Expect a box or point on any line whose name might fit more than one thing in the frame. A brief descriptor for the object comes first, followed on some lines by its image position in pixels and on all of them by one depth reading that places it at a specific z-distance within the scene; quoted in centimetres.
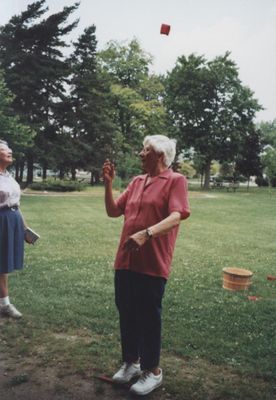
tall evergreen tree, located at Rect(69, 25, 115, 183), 3344
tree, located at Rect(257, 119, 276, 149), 4653
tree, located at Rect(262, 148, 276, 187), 3506
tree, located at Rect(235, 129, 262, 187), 4025
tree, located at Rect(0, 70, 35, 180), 2157
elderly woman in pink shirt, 315
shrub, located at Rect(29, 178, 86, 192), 2769
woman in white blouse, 460
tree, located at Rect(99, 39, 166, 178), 3678
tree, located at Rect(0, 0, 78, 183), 2716
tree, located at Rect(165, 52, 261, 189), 3809
